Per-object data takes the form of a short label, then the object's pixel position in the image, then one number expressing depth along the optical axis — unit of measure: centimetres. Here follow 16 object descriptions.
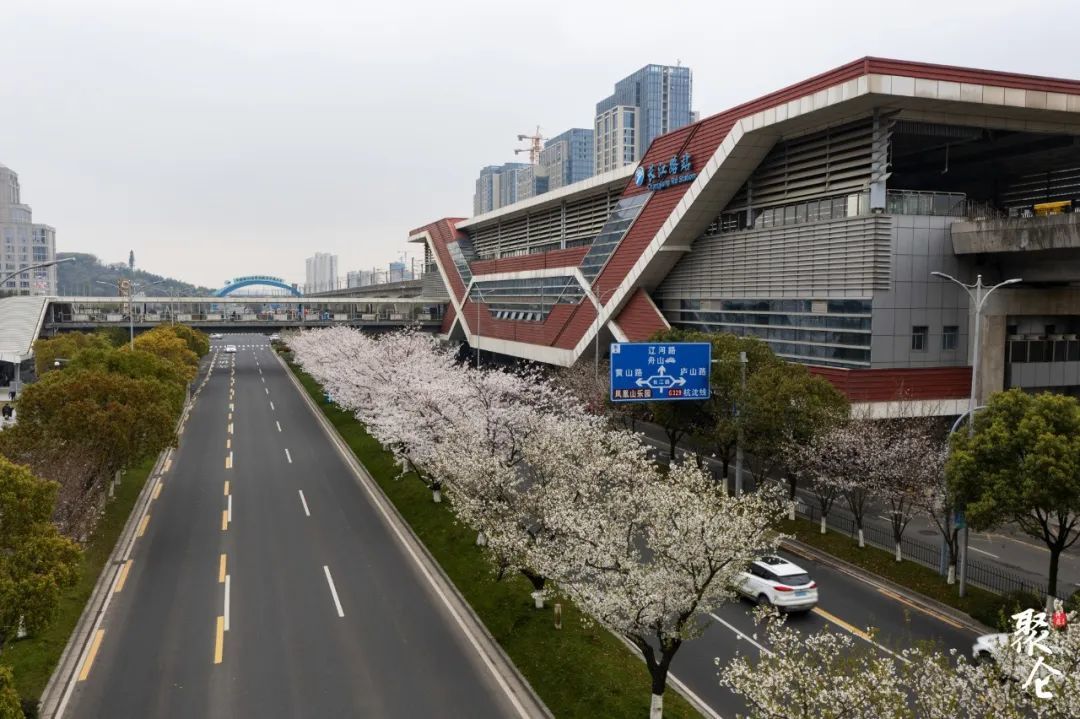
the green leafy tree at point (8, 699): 1191
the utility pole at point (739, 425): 2975
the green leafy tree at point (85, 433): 2422
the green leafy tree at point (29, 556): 1587
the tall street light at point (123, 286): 8031
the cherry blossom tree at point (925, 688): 935
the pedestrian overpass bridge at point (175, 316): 8869
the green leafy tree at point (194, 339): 8462
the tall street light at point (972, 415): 2331
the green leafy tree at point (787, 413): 2986
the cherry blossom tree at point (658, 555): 1509
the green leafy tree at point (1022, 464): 2003
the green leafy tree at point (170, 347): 6500
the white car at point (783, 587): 2273
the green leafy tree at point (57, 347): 6962
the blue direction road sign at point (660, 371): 3003
